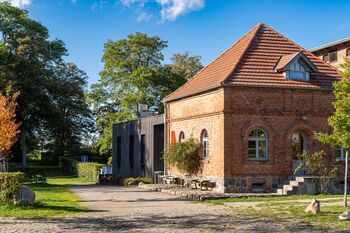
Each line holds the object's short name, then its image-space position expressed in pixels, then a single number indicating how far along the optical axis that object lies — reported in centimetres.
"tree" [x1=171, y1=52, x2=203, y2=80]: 5925
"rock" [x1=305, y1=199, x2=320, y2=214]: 1680
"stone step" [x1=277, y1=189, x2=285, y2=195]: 2414
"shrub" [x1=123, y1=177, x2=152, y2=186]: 3319
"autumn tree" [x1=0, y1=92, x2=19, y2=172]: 2922
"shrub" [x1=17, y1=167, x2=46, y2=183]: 3511
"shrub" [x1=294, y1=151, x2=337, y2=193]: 2417
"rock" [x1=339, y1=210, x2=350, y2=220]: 1541
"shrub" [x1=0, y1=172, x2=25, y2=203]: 1842
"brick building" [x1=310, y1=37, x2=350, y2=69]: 4744
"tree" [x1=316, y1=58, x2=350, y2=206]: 1834
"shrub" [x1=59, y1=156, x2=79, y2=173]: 5493
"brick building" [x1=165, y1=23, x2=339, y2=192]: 2509
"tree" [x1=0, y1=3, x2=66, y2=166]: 4331
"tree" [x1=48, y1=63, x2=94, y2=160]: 6700
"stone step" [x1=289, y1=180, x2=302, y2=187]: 2435
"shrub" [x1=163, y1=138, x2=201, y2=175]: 2756
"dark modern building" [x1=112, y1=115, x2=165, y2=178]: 3356
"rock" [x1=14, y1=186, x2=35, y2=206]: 1838
